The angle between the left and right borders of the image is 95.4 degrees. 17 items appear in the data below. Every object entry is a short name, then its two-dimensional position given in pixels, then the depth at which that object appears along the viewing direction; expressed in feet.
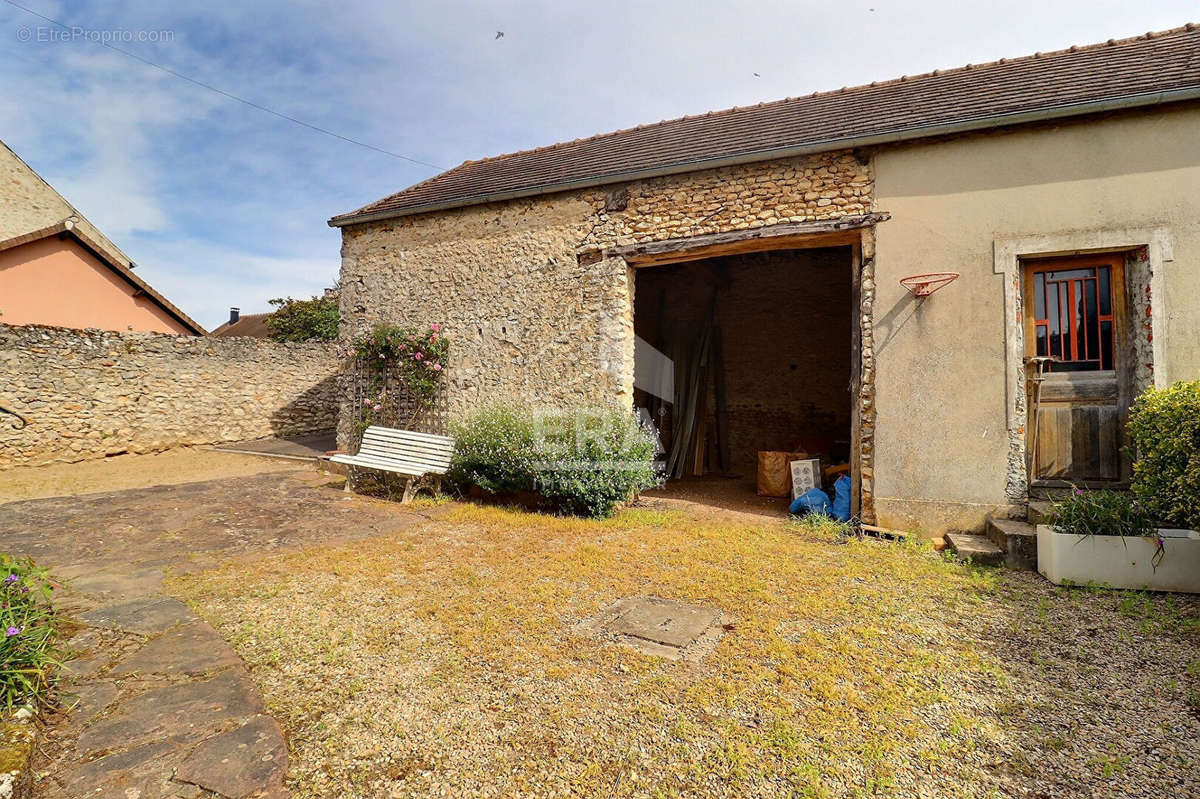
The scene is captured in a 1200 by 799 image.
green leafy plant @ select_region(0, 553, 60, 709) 6.93
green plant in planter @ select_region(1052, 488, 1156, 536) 12.84
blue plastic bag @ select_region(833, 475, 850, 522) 19.38
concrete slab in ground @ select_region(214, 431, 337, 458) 34.24
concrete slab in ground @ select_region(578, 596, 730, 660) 9.48
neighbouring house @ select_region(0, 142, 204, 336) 38.99
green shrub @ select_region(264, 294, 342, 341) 68.44
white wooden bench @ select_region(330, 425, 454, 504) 21.84
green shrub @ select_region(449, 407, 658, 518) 19.35
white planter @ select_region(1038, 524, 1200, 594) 12.14
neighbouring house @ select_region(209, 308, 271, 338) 87.66
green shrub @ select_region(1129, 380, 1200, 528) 12.39
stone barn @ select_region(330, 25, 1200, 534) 15.43
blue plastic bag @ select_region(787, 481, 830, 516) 20.13
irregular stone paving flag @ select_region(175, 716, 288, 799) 5.96
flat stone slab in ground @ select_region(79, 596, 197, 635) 9.84
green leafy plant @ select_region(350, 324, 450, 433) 25.81
